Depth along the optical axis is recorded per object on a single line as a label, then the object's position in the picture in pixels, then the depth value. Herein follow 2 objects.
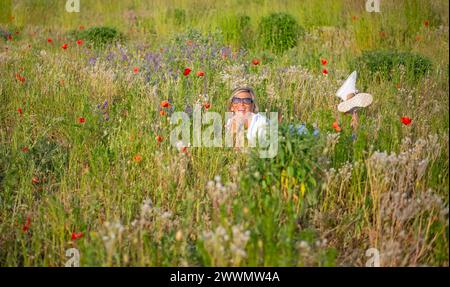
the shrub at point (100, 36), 7.29
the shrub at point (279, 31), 6.90
